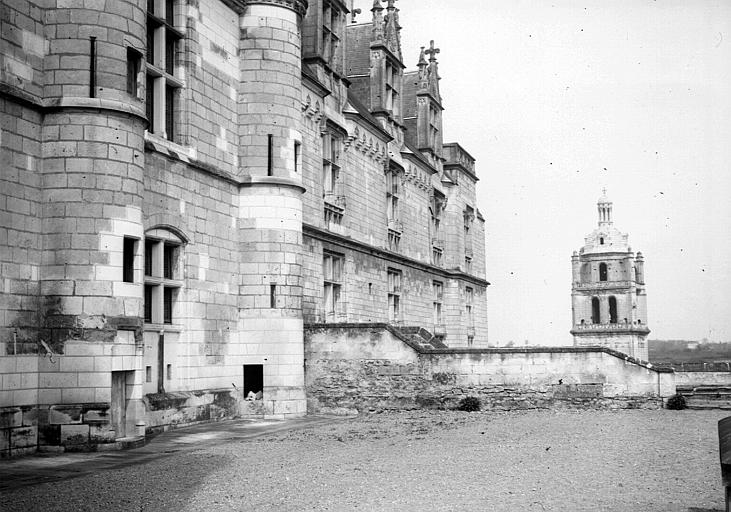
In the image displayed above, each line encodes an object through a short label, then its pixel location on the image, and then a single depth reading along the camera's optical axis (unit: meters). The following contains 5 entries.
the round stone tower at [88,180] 12.89
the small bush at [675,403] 19.61
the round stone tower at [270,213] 18.66
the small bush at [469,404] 19.81
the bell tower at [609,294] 116.44
